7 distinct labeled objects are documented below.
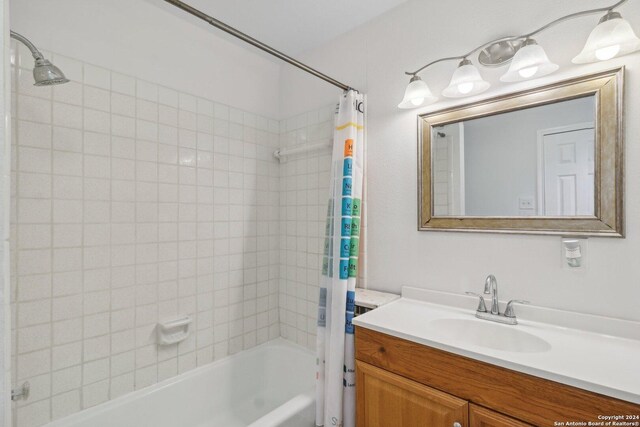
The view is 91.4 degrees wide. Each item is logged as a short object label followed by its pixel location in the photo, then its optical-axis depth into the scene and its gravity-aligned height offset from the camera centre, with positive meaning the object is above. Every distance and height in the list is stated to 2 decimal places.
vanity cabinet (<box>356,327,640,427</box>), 0.90 -0.59
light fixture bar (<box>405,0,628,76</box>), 1.09 +0.74
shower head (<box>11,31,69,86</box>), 1.15 +0.54
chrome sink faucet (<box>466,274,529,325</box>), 1.31 -0.39
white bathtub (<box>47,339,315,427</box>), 1.54 -1.04
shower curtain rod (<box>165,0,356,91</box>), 1.11 +0.73
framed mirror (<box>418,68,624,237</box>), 1.16 +0.24
